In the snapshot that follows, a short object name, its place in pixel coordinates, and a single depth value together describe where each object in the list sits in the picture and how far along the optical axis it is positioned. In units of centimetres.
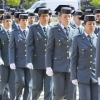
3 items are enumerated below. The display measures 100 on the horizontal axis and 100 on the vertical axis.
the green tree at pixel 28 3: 7148
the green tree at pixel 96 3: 6831
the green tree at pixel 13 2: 6582
